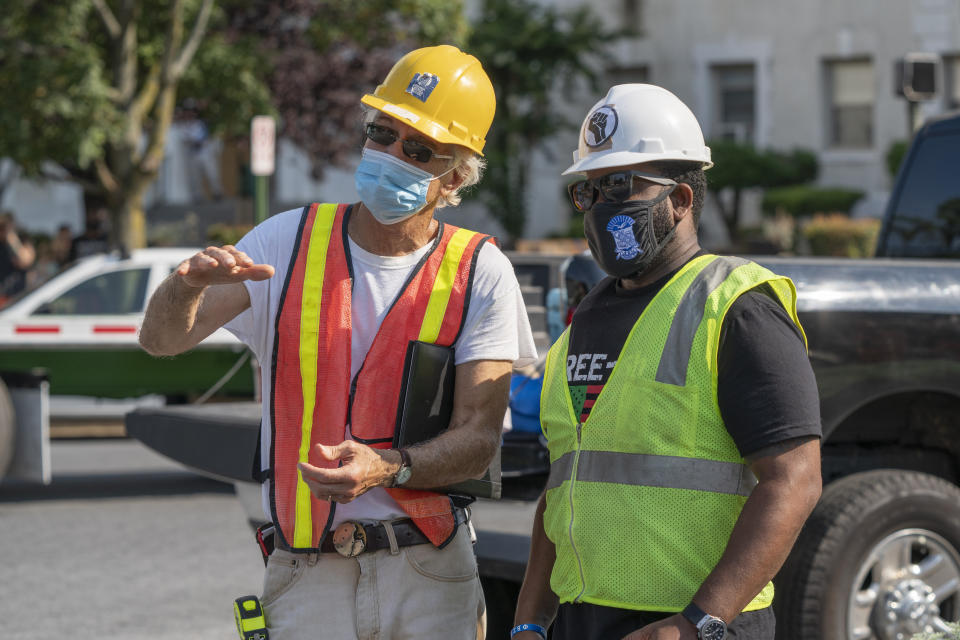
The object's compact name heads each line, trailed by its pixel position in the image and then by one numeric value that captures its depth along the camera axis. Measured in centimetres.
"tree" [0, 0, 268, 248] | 1605
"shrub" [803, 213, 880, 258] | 1991
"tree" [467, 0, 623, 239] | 2639
